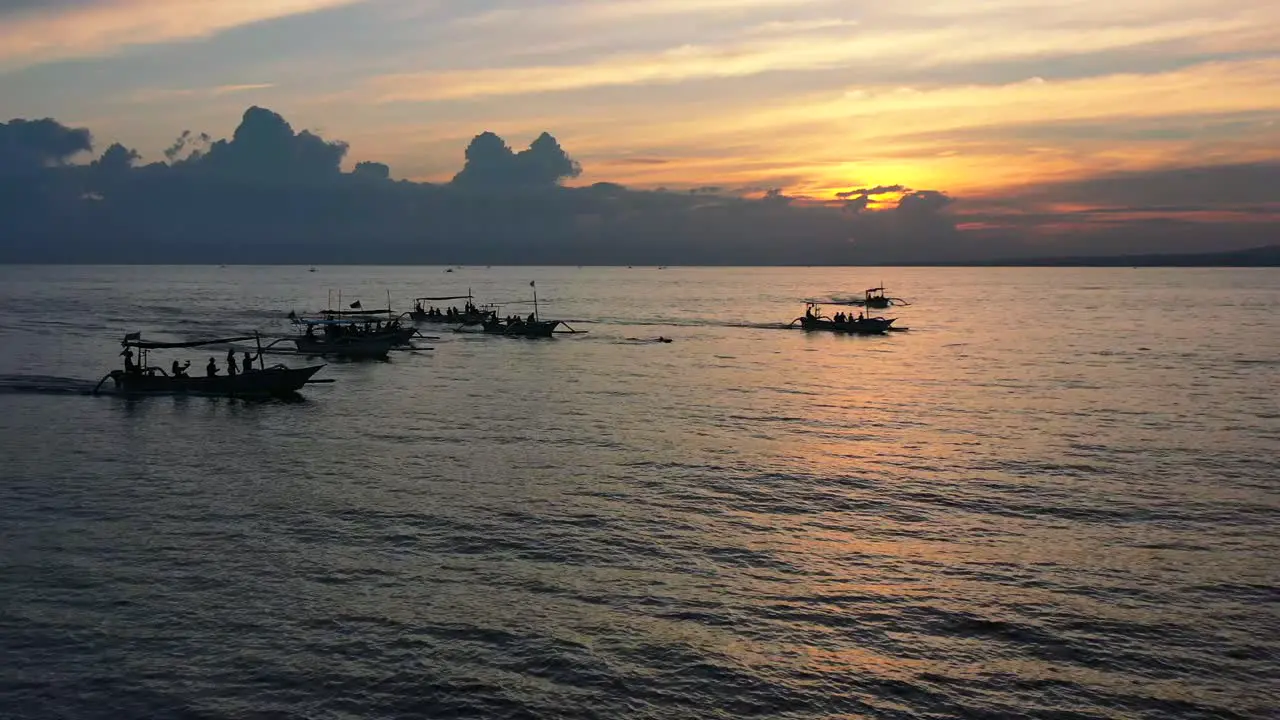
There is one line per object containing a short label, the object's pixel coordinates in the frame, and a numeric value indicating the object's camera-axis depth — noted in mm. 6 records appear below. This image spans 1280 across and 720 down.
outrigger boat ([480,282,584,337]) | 109438
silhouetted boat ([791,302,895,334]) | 117688
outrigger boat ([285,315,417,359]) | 85500
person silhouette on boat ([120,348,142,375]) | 60781
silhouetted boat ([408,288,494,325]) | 124562
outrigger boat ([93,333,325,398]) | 59500
